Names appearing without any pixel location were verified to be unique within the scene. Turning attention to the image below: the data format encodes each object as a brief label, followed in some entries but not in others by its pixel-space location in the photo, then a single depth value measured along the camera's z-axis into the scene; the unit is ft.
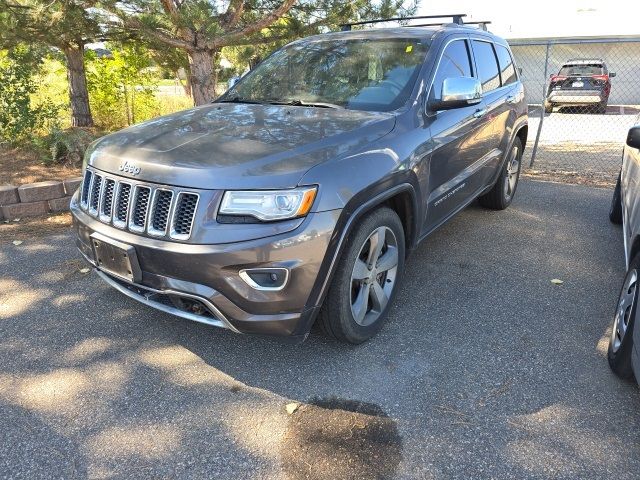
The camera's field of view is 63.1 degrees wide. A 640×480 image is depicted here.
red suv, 54.95
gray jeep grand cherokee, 8.02
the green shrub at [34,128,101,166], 21.09
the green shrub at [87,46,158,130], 27.09
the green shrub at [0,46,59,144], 21.62
